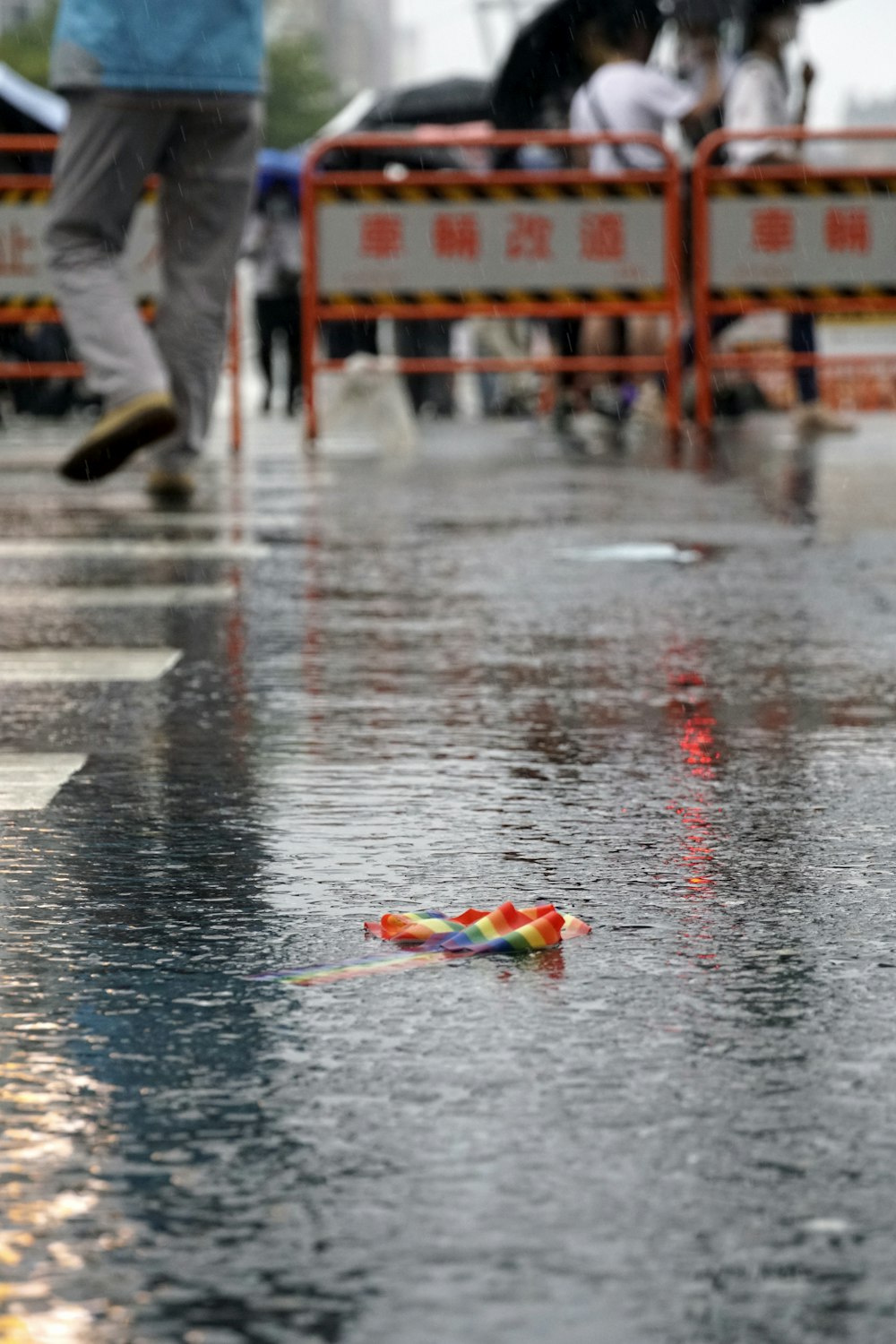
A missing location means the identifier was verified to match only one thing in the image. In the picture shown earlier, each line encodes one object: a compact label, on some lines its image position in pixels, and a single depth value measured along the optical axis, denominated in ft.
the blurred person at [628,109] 49.21
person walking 28.81
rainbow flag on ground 9.06
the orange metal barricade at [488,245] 46.96
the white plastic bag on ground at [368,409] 45.98
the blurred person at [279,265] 73.46
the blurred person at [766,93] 48.78
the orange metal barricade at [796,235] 47.55
